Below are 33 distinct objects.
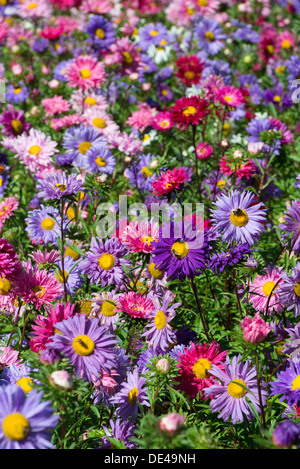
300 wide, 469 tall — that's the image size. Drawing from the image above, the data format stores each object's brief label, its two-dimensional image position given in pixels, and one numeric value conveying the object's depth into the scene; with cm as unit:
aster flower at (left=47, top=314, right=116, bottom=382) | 166
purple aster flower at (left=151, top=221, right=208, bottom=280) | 202
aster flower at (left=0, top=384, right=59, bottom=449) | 135
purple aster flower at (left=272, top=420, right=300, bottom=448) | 132
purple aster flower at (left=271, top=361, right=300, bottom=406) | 181
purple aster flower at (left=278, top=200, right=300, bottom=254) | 201
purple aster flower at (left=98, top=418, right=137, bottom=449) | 185
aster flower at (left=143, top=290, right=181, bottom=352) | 203
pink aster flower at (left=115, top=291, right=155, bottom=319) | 200
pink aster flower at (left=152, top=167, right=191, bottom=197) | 249
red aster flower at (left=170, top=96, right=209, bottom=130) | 277
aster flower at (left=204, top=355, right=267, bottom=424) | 190
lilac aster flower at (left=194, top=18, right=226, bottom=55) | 526
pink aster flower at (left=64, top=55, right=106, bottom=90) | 390
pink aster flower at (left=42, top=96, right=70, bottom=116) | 381
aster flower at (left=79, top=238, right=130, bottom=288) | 227
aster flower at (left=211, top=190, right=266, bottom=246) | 216
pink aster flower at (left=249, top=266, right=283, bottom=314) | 235
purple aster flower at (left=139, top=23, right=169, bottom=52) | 559
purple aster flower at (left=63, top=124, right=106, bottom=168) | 331
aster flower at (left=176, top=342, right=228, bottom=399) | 201
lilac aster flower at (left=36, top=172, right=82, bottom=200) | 222
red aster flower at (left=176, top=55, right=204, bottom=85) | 396
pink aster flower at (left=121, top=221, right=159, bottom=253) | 217
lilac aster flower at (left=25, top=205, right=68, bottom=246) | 274
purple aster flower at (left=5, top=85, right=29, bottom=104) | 454
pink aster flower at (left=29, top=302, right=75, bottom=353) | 181
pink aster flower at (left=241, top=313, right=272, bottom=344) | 166
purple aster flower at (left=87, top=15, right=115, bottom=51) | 461
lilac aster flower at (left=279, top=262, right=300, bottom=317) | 197
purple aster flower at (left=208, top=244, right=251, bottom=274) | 212
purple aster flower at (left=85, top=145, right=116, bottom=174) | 312
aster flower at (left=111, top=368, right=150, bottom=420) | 195
